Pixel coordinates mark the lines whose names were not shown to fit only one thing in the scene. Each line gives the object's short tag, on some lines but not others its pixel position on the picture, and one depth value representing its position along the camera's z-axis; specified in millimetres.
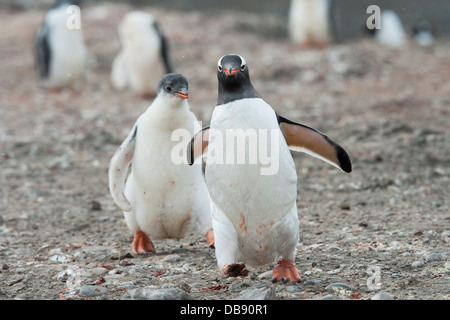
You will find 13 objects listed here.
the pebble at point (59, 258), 8930
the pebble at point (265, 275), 8027
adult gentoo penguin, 7531
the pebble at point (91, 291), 7316
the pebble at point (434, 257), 8039
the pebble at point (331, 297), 6762
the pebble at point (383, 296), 6654
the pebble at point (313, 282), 7479
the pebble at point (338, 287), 7152
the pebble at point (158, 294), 6832
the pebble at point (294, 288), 7281
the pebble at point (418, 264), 7895
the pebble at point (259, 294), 6640
